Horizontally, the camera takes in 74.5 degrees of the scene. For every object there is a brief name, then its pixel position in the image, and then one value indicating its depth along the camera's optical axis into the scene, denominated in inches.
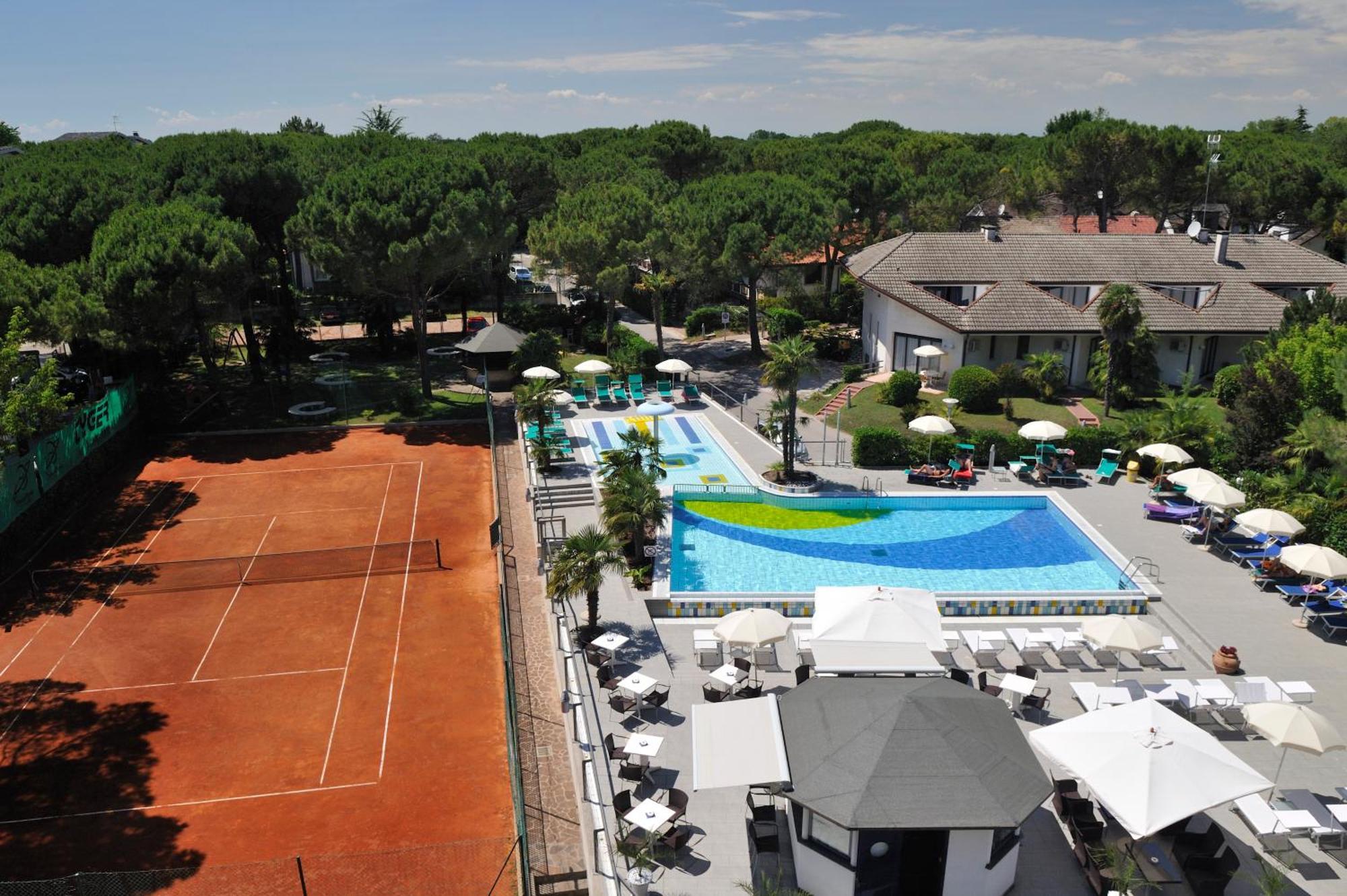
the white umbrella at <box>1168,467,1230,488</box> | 1052.5
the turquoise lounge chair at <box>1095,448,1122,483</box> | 1252.4
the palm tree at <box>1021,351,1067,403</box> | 1487.5
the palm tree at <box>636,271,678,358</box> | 1806.1
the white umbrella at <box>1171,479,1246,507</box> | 1011.7
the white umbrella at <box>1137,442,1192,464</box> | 1158.3
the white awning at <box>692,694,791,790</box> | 553.6
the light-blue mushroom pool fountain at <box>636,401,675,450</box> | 1243.2
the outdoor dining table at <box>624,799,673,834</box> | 569.9
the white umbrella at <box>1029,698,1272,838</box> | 523.5
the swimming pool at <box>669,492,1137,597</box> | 992.9
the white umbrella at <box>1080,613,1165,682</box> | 757.9
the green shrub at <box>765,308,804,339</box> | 1982.0
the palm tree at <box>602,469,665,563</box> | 958.4
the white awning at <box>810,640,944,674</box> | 698.8
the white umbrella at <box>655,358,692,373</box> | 1566.2
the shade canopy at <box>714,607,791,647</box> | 761.0
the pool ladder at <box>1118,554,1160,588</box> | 976.1
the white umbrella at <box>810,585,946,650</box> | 738.2
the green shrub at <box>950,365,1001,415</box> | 1437.0
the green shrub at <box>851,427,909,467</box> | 1284.4
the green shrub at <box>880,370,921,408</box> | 1467.8
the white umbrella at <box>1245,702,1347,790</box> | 616.4
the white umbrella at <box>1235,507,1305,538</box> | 944.9
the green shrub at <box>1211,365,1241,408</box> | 1409.9
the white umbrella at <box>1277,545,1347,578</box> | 857.5
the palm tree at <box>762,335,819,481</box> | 1172.5
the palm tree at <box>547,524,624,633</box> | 812.6
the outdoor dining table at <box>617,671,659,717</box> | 720.3
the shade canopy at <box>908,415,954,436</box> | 1251.2
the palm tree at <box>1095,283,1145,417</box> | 1373.0
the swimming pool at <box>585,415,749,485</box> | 1248.8
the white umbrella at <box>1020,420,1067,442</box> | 1238.9
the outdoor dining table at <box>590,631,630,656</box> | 789.2
